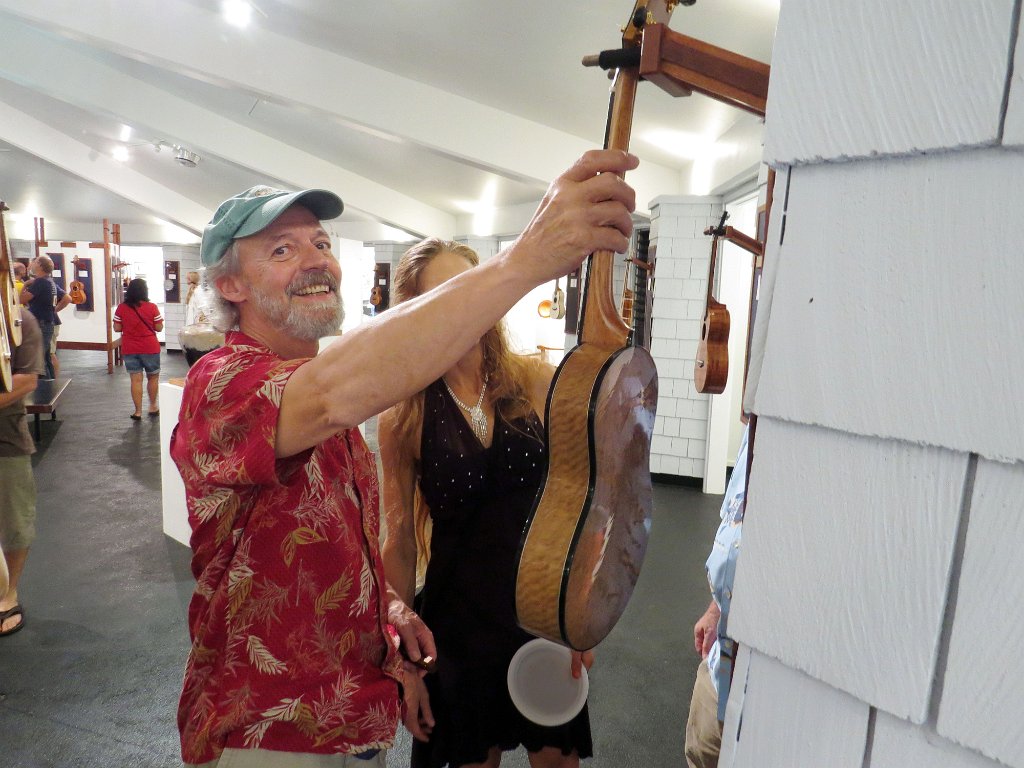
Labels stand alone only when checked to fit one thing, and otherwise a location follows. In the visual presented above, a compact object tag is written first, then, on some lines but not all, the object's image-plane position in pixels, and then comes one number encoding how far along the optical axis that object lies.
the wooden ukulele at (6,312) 1.89
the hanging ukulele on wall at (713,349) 2.43
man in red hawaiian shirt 0.66
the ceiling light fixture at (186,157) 6.88
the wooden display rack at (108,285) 10.66
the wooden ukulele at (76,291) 11.68
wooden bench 5.22
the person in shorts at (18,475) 2.59
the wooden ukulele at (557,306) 6.85
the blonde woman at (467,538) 1.32
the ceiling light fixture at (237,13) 3.63
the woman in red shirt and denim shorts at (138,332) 6.39
